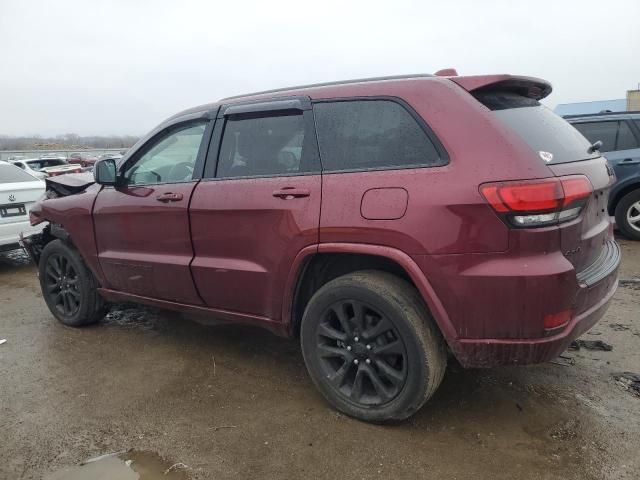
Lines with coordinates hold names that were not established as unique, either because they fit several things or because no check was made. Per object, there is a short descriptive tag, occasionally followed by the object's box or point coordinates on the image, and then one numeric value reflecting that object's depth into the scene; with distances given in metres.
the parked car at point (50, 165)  17.47
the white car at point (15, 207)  6.80
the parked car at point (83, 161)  27.74
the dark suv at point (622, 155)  7.07
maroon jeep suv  2.38
